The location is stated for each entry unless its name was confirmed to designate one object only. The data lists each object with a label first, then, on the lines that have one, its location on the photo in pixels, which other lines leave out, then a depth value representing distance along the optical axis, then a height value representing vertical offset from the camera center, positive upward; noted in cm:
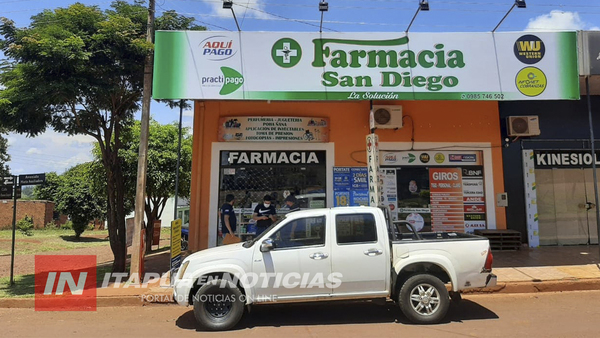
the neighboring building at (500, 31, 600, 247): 1137 +79
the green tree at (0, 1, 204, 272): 815 +292
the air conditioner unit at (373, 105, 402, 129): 1085 +238
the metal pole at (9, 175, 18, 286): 905 +28
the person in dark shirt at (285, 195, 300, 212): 1101 +2
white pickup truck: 564 -98
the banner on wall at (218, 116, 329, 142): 1104 +208
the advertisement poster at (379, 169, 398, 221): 1130 +37
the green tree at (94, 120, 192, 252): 1459 +149
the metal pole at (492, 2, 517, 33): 838 +408
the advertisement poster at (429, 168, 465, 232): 1127 +7
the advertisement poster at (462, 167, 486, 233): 1126 +6
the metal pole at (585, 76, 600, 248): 842 +91
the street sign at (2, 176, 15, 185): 928 +60
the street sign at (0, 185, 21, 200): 932 +32
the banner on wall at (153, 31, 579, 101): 873 +309
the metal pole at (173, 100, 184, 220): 985 +232
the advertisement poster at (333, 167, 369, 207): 1098 +45
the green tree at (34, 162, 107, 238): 2364 +5
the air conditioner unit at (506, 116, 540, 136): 1094 +211
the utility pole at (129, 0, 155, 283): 849 +85
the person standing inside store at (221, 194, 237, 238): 1083 -46
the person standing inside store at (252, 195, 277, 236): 1097 -33
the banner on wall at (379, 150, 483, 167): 1137 +126
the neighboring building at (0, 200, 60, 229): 3030 -51
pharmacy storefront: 1103 +129
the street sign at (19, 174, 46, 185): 925 +62
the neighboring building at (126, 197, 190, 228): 1451 -48
